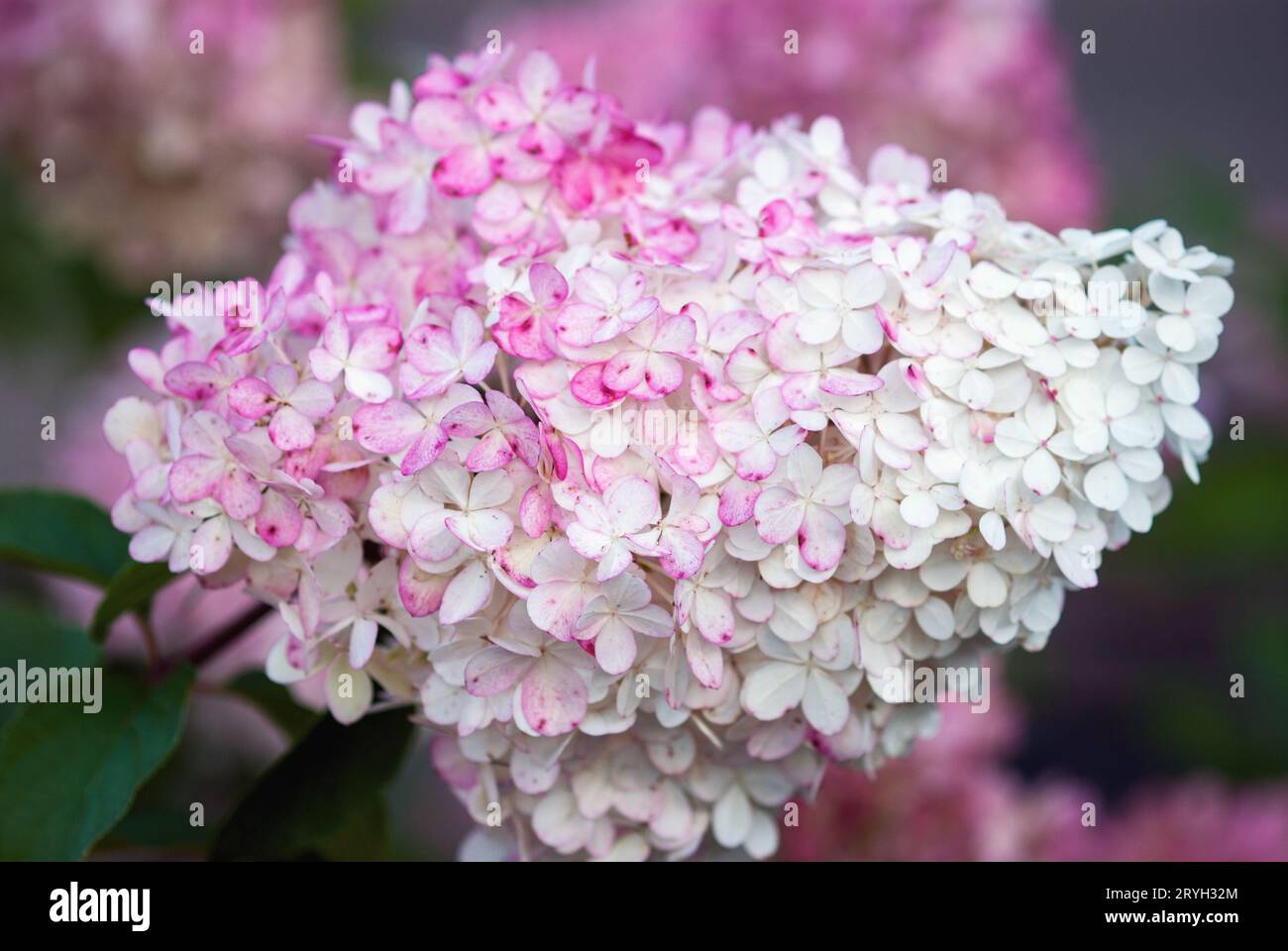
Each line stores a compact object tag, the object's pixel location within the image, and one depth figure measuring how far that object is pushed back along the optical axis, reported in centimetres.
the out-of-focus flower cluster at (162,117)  128
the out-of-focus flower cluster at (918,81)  131
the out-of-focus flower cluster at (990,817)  110
